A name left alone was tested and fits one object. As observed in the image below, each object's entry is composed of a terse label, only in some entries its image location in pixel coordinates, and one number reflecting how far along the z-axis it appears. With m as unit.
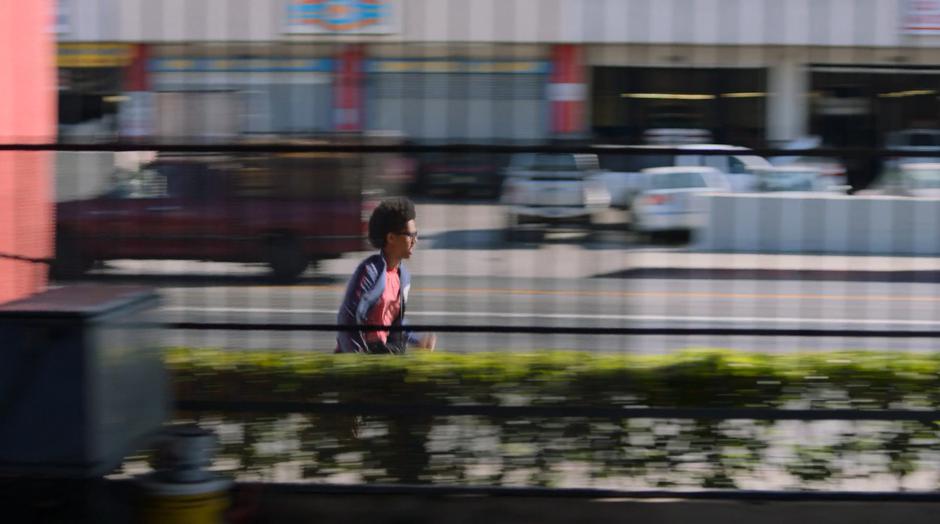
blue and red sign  23.23
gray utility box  8.07
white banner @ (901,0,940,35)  39.67
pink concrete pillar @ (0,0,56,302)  10.25
